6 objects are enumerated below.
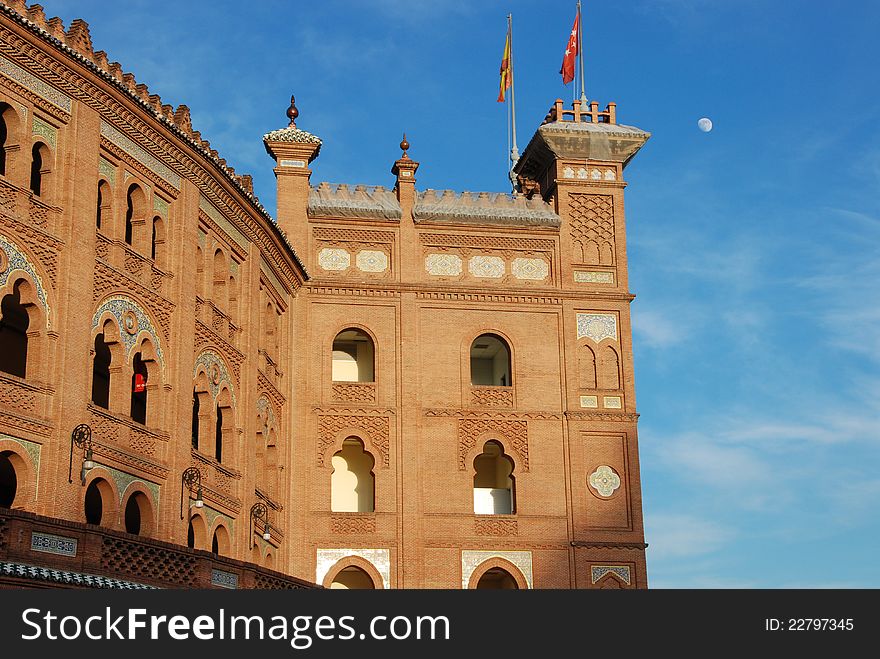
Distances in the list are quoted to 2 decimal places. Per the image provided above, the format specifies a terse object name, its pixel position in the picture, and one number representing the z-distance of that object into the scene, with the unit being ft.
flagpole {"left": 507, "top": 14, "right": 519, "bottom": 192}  184.60
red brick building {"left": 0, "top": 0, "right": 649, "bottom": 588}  91.61
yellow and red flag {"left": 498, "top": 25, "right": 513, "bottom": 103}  159.53
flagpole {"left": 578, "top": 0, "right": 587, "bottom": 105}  148.46
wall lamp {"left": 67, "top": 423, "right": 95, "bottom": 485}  84.38
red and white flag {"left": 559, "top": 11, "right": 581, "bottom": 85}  147.13
